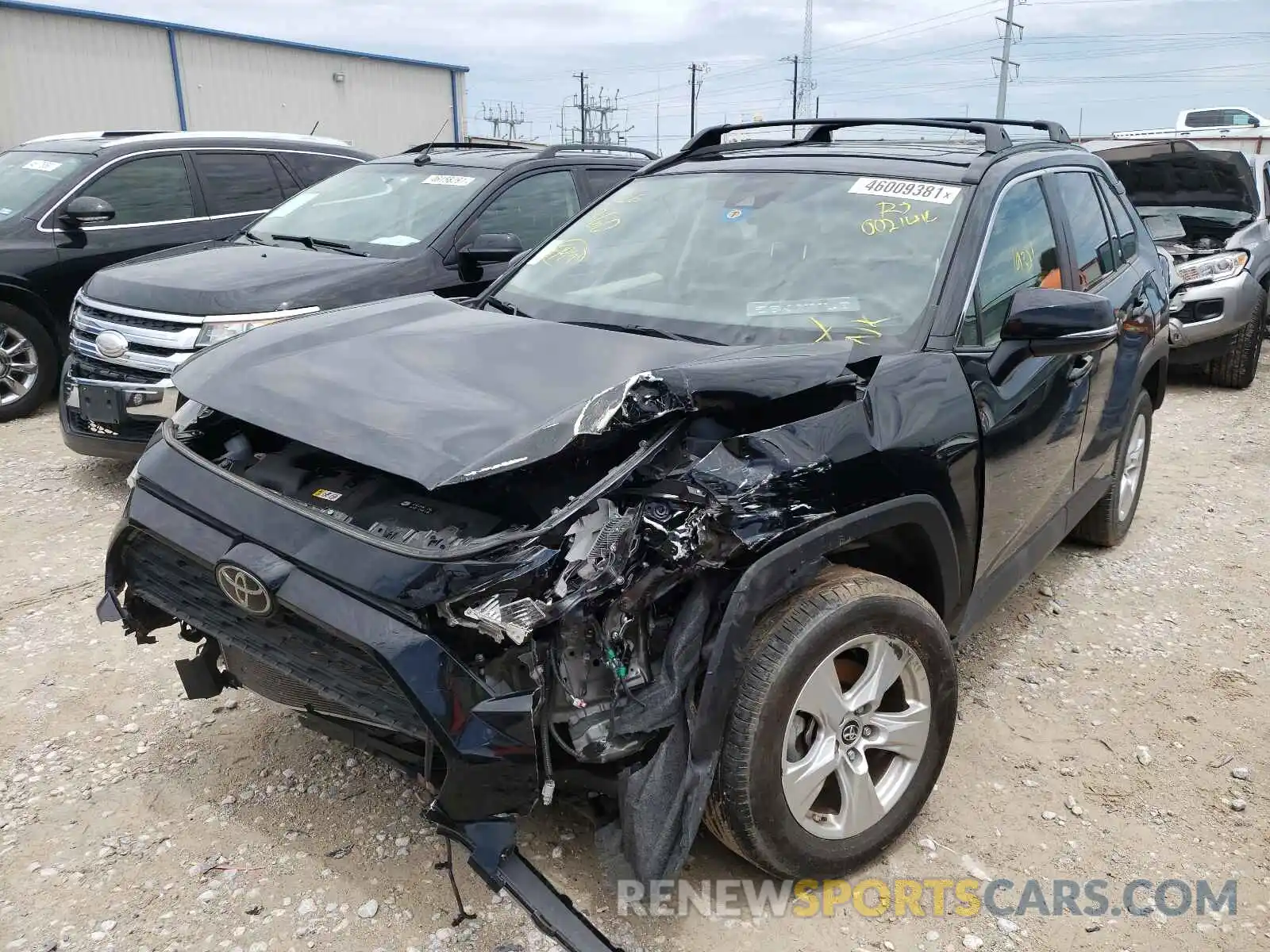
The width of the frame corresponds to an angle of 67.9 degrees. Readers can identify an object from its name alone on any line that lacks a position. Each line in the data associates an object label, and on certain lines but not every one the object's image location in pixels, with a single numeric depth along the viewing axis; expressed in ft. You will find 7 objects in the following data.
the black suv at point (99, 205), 21.15
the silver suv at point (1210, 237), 24.97
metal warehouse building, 61.21
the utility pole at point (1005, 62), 127.75
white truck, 67.92
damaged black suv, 6.53
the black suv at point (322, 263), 16.01
